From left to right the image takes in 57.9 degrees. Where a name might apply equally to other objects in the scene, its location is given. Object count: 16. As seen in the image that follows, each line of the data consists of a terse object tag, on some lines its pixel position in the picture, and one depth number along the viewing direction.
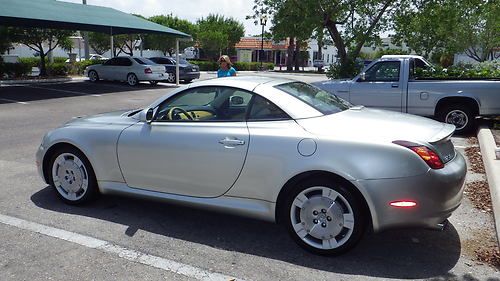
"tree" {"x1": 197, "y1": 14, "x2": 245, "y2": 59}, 51.16
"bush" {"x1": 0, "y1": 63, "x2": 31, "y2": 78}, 22.65
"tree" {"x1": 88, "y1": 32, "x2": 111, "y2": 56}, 44.47
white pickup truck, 9.08
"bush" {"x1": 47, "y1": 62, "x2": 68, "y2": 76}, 25.58
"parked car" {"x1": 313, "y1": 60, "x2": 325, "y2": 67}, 55.94
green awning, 17.31
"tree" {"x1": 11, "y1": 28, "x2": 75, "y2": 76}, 23.92
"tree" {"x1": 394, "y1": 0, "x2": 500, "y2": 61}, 16.48
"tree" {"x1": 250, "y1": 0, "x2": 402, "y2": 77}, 16.03
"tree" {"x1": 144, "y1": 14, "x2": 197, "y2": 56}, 47.22
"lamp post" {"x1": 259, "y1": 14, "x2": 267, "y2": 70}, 36.50
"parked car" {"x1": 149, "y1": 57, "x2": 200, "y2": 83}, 24.48
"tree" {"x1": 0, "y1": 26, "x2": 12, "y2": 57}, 23.50
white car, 22.36
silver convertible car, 3.55
